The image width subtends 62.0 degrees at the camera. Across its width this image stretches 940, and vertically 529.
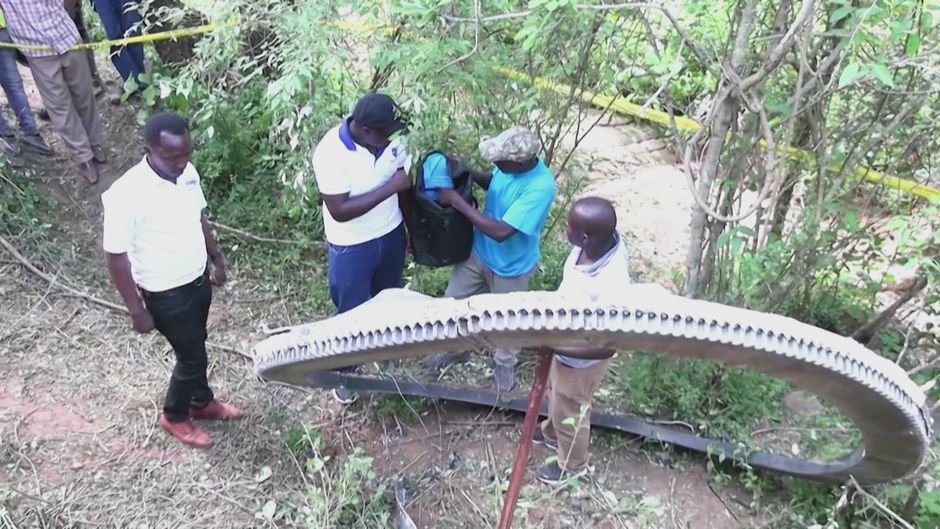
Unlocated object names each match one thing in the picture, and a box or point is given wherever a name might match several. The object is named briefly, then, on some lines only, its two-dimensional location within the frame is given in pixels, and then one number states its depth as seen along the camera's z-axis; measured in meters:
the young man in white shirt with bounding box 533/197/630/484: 2.91
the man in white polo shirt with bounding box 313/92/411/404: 3.34
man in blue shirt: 3.43
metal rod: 2.54
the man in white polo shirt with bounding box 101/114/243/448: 2.88
